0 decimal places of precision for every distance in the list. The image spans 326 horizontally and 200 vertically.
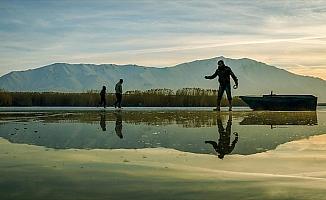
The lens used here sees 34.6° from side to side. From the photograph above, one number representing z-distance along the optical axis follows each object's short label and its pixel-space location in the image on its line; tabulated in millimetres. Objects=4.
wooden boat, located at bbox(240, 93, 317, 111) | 31484
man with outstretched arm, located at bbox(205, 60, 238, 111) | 25828
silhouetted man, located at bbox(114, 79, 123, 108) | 33969
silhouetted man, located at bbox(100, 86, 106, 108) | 36244
